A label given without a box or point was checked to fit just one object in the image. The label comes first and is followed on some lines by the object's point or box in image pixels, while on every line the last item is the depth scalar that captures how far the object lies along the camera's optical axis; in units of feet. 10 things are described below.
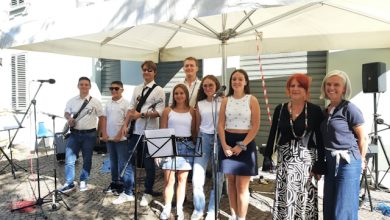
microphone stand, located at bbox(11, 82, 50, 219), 15.50
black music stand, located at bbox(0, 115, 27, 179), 21.01
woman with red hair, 10.44
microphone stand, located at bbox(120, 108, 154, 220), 12.34
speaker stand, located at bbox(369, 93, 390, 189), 16.70
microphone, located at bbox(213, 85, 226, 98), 10.77
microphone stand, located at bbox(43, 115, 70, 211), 15.47
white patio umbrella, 10.03
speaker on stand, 16.98
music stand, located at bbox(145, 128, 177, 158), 11.69
